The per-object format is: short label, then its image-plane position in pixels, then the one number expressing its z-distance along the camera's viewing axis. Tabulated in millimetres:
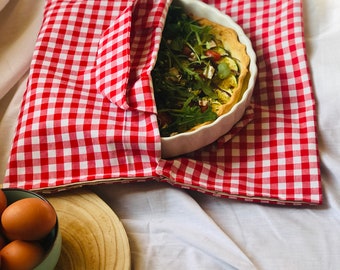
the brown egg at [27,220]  546
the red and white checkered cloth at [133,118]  716
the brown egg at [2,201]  577
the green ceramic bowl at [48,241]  560
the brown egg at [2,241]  562
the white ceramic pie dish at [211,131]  714
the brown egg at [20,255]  539
